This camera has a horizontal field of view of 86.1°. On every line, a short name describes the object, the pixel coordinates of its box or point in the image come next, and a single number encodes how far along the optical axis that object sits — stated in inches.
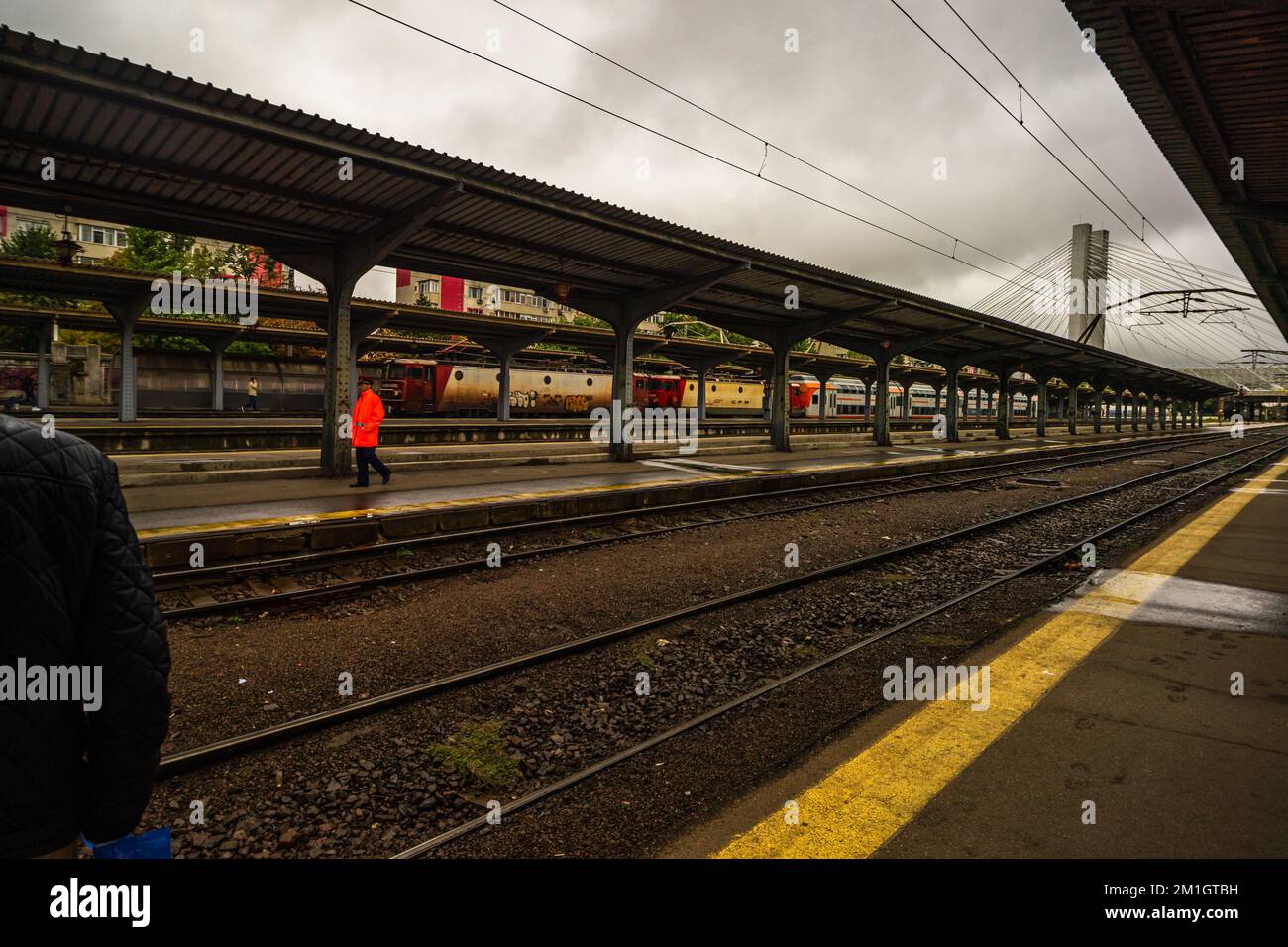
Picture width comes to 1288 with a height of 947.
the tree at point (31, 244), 1792.6
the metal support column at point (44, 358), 1074.1
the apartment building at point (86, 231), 2300.7
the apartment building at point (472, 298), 3321.9
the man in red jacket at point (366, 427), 471.8
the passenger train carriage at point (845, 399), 2063.2
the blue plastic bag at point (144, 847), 60.6
